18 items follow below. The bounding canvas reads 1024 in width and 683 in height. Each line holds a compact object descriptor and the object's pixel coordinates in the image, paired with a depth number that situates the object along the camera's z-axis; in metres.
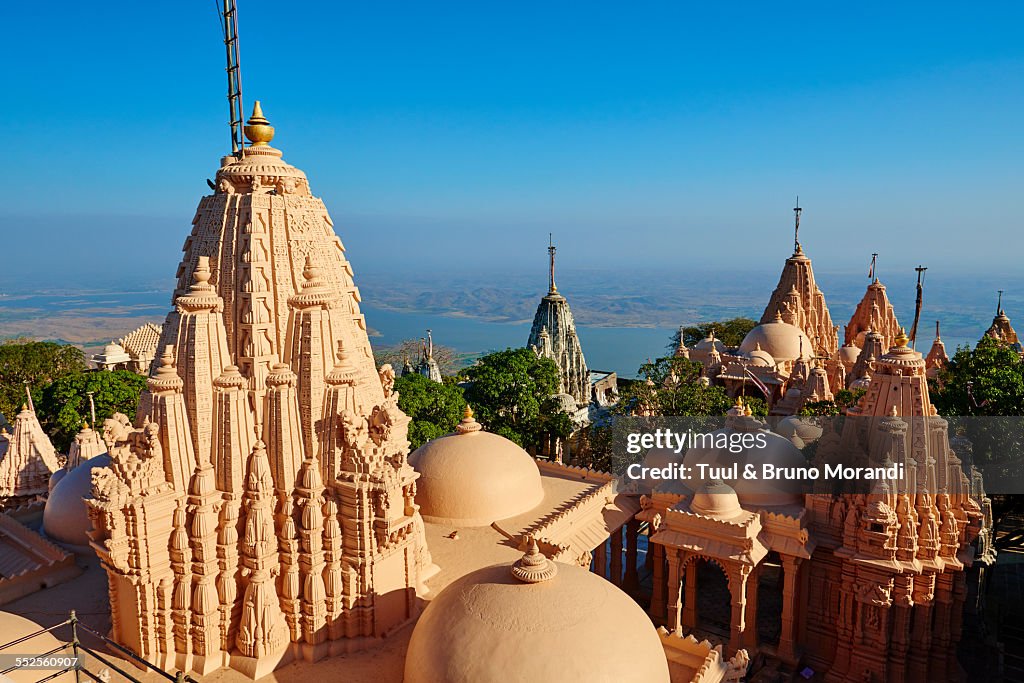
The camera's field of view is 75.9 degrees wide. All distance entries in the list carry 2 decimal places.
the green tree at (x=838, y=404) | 31.98
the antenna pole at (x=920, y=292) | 40.21
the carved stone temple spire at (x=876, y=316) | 49.66
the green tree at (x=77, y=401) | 36.31
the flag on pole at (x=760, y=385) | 44.50
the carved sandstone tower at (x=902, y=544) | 19.39
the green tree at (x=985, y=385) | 25.47
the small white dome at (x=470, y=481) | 22.03
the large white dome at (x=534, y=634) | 12.24
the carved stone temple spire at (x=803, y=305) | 53.16
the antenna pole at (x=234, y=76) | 17.42
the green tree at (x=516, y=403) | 37.78
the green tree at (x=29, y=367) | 43.69
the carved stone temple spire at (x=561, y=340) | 52.75
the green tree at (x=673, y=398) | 32.78
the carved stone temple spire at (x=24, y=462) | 26.44
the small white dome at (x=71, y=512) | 20.27
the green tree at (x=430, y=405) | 32.78
